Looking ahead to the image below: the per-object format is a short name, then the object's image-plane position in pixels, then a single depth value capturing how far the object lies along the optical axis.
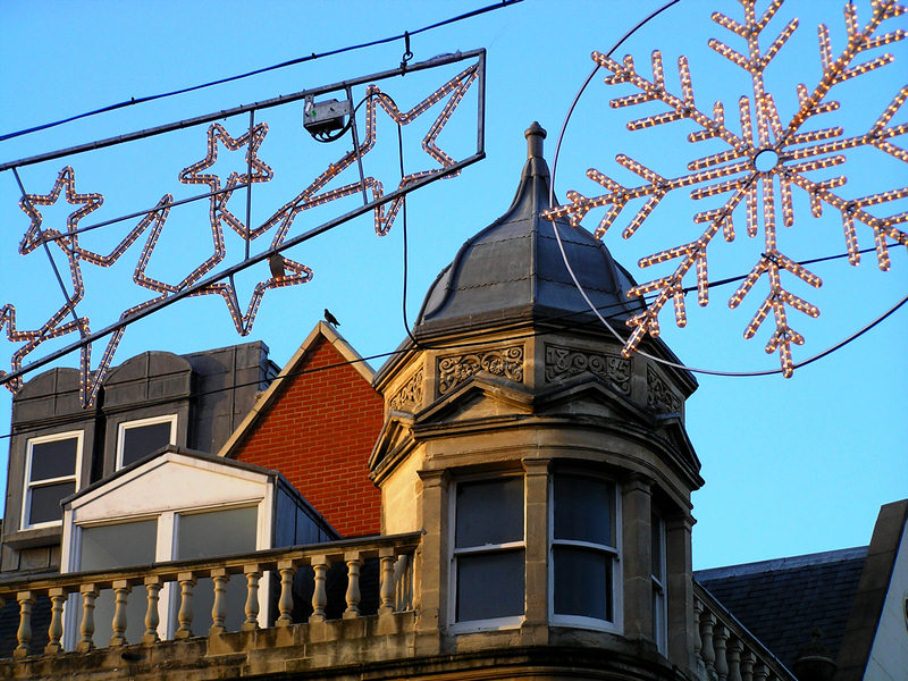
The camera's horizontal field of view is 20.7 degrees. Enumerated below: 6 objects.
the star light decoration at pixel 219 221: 22.12
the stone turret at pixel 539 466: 23.56
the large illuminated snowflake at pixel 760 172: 19.31
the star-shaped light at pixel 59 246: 22.91
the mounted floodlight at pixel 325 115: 22.20
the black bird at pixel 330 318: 31.34
